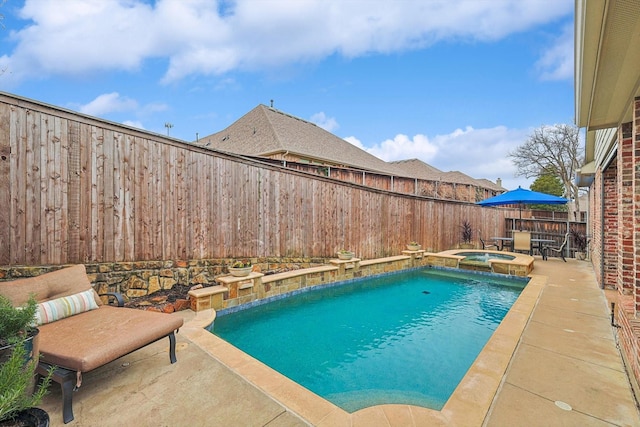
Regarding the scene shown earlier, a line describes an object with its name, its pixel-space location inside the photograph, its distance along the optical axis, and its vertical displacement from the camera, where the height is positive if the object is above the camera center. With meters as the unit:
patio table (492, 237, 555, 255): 9.92 -1.08
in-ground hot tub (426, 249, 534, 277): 7.39 -1.29
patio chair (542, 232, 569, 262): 9.30 -1.19
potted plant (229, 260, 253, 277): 4.95 -0.94
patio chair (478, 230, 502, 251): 11.86 -1.20
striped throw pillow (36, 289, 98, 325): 2.72 -0.93
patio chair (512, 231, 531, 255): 9.55 -0.84
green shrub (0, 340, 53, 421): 1.35 -0.87
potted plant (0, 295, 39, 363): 1.89 -0.78
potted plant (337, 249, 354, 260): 7.03 -0.97
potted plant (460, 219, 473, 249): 11.37 -0.76
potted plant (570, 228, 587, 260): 9.80 -1.00
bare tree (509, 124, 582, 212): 19.31 +4.42
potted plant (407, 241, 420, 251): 9.02 -0.98
